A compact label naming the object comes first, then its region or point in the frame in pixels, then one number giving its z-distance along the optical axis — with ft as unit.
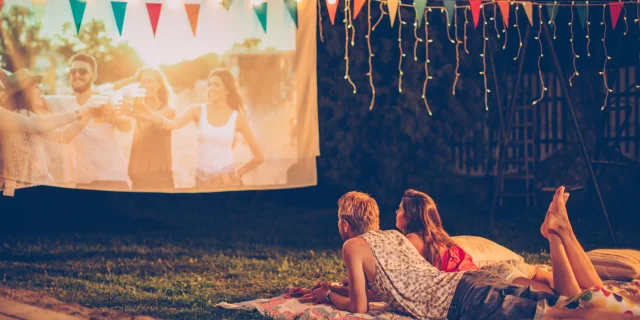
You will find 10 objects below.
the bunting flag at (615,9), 22.49
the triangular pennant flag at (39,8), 19.89
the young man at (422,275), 13.38
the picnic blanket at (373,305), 12.80
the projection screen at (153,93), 20.07
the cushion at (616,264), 17.85
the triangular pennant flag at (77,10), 19.25
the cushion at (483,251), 18.90
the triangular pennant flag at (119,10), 19.71
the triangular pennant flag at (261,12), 20.95
